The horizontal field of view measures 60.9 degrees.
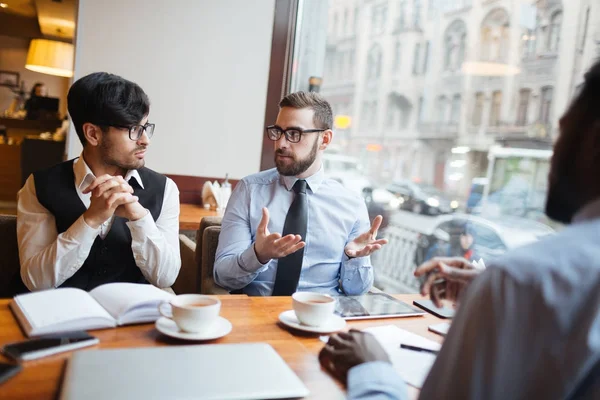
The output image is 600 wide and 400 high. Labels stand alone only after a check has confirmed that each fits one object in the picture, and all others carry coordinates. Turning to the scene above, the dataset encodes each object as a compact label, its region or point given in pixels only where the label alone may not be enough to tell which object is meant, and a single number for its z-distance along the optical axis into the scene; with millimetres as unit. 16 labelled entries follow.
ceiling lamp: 5324
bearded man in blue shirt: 1829
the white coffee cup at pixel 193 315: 1078
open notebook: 1058
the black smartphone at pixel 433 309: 1490
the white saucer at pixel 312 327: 1214
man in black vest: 1568
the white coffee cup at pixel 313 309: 1216
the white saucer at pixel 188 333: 1079
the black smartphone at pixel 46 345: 930
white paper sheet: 1041
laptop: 835
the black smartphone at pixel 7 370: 844
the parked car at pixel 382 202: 3458
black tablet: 1384
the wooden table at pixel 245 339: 858
